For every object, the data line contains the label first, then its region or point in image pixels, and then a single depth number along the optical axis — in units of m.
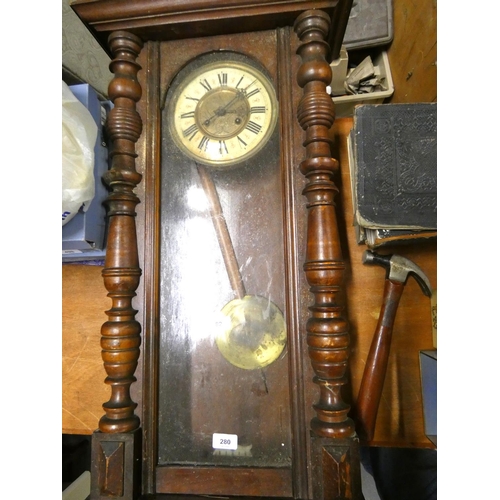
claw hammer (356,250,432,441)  0.75
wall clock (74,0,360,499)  0.63
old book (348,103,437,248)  0.70
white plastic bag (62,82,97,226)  0.71
